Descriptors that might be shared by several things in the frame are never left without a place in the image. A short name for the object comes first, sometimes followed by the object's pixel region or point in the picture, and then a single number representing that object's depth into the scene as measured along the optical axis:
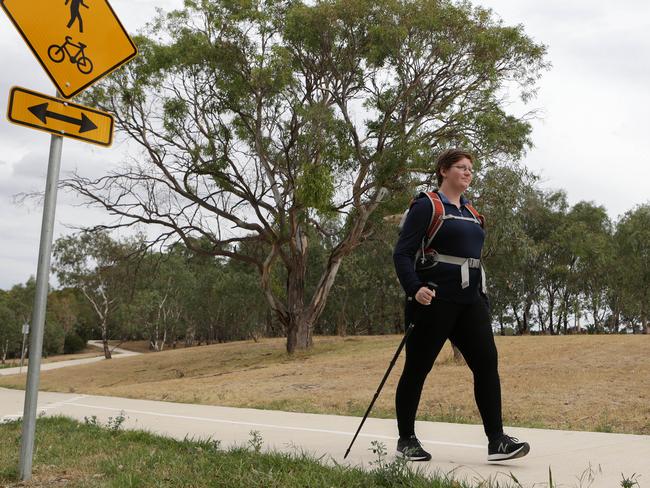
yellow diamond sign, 4.16
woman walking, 4.11
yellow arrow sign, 4.19
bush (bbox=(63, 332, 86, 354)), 75.89
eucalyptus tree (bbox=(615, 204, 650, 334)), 42.34
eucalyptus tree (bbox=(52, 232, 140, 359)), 36.26
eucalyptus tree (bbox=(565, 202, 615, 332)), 41.69
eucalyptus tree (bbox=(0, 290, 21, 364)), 67.06
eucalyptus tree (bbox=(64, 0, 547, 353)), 22.02
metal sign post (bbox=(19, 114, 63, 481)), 4.21
